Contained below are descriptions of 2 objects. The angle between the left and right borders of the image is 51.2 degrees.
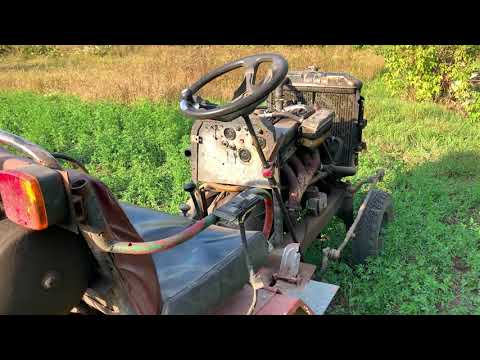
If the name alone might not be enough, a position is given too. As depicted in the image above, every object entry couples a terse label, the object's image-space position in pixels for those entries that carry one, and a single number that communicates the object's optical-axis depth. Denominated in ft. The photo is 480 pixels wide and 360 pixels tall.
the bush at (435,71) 26.55
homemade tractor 5.11
